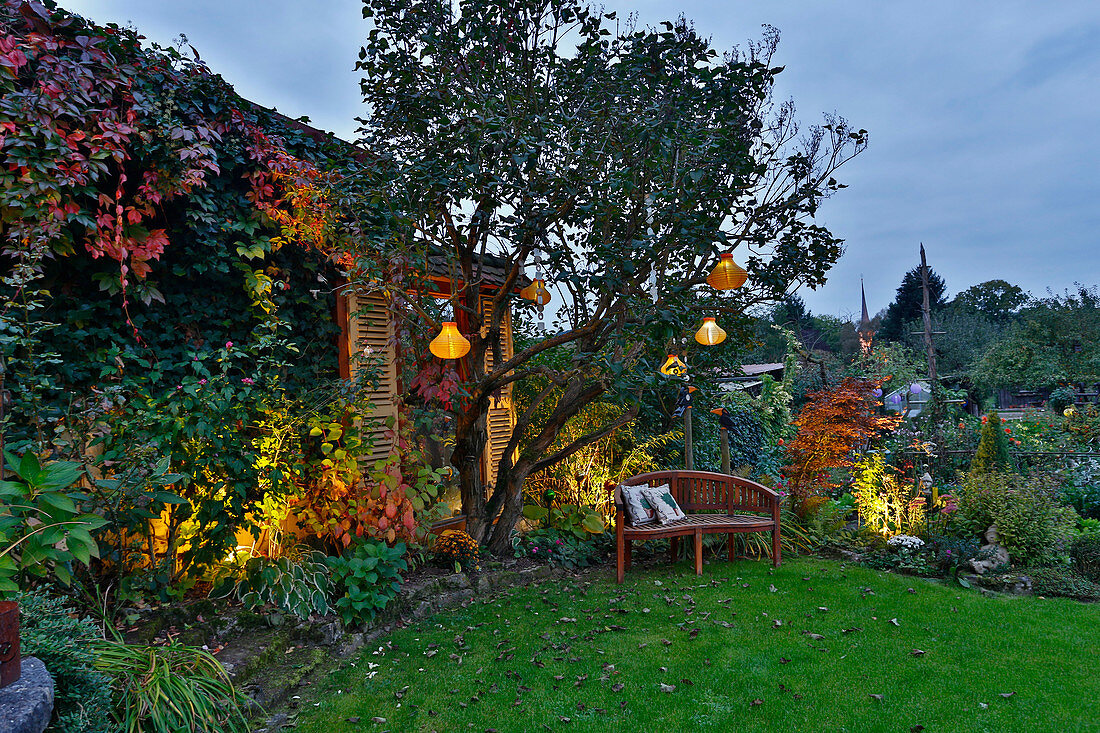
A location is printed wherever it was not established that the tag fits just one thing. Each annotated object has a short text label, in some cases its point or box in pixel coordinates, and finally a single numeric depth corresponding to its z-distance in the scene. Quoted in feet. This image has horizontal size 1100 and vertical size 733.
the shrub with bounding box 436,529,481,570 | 16.30
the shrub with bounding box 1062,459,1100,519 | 21.66
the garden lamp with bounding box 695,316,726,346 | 16.01
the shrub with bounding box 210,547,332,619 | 11.80
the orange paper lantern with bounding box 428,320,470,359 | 13.82
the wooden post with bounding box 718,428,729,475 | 23.58
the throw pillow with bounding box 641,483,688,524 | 18.01
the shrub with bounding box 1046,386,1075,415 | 49.21
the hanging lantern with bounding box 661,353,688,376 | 16.49
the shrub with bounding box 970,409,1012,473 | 21.81
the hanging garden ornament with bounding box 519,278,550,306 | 18.38
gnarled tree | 14.28
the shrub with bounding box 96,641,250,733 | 7.60
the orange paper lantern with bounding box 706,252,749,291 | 15.16
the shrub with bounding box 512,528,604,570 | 18.58
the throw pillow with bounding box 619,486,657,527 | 17.84
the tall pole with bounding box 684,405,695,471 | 22.72
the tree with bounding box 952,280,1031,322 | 108.99
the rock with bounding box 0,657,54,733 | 4.90
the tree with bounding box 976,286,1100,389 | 57.26
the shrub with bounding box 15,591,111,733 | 6.31
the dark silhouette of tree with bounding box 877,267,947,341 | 102.99
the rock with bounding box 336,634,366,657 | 11.69
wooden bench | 17.37
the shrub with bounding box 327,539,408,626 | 12.48
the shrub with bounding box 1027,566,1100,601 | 14.70
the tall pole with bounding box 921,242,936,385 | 45.54
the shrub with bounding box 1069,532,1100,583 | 15.72
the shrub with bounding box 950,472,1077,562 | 16.37
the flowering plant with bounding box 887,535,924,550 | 17.97
